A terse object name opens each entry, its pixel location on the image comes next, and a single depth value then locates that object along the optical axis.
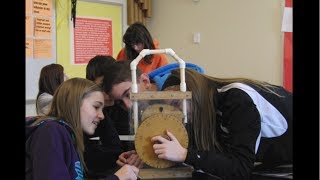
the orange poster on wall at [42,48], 3.29
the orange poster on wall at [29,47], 3.19
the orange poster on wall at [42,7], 3.28
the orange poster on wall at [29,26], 3.20
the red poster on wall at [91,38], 3.63
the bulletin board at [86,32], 3.50
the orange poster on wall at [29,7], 3.17
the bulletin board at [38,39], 3.23
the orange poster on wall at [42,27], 3.29
